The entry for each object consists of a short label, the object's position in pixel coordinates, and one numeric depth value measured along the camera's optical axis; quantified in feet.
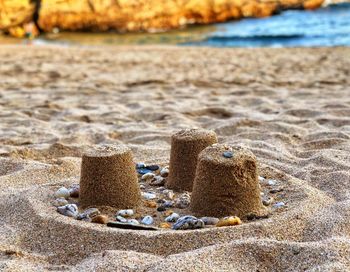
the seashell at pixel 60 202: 8.08
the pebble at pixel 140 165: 10.08
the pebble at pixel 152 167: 10.03
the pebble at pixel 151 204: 8.21
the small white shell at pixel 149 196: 8.53
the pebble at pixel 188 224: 7.18
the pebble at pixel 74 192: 8.52
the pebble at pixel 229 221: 7.19
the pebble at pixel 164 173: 9.62
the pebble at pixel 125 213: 7.75
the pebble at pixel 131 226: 7.16
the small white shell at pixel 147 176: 9.54
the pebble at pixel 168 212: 7.88
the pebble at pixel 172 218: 7.58
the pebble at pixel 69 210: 7.63
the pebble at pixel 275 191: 8.63
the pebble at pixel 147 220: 7.46
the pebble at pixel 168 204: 8.18
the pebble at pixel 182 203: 8.12
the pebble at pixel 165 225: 7.35
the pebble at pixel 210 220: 7.33
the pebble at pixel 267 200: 8.07
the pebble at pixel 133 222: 7.28
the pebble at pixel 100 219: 7.39
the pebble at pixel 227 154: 7.63
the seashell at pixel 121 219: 7.44
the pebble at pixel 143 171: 9.83
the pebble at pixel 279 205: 7.94
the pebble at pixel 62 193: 8.48
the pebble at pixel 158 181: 9.25
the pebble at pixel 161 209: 8.04
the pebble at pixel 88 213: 7.55
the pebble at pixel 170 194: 8.52
